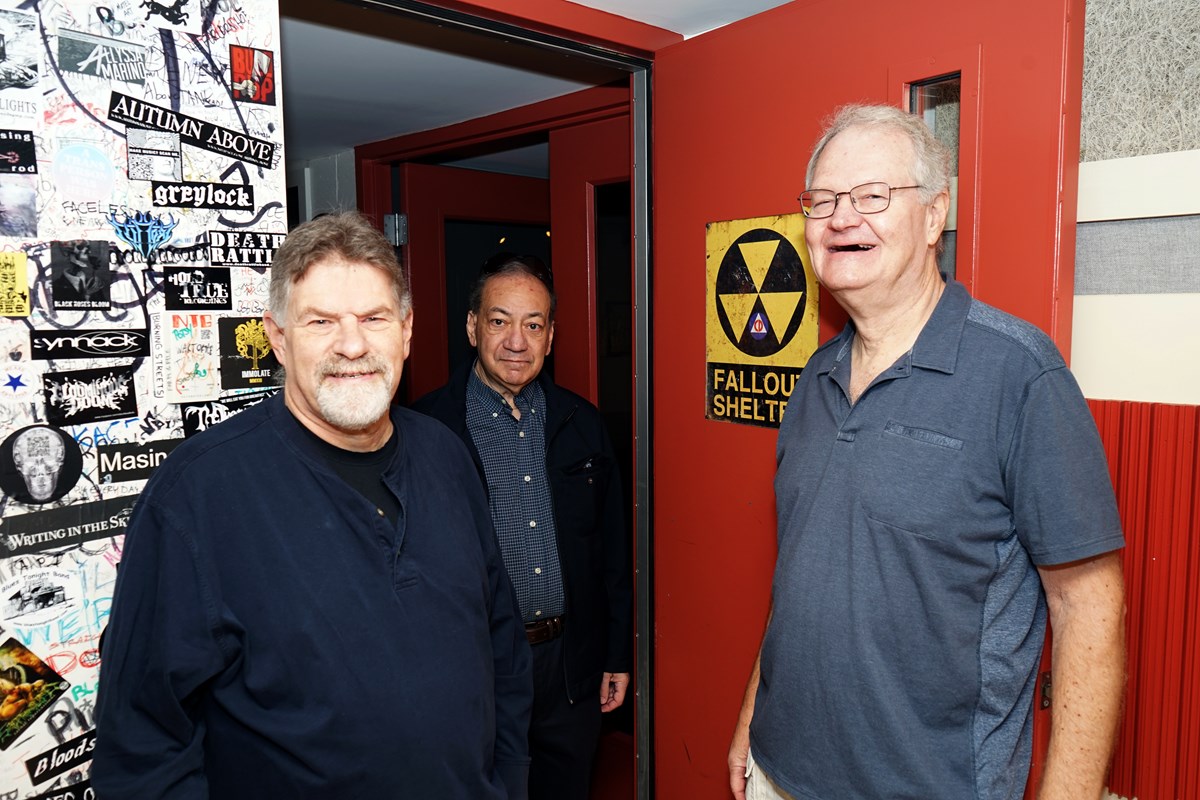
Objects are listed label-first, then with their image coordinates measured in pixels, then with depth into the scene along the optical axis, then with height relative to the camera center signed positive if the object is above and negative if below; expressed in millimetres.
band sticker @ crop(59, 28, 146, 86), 1283 +429
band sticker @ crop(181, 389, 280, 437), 1436 -143
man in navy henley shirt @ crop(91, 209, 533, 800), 1158 -399
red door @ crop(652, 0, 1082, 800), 1390 +246
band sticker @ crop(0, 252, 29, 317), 1242 +68
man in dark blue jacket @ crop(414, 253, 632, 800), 2109 -471
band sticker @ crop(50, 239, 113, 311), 1290 +87
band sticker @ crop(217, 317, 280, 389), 1480 -45
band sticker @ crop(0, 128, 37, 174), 1235 +266
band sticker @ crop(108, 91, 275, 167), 1342 +338
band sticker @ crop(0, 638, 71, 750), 1245 -543
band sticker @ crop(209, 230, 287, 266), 1460 +146
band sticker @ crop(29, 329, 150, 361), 1276 -21
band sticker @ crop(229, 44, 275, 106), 1472 +454
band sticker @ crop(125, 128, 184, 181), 1354 +286
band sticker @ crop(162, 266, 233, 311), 1410 +71
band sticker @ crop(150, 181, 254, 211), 1391 +230
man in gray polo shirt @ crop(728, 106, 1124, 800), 1174 -315
